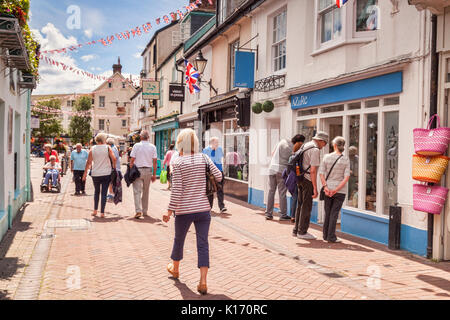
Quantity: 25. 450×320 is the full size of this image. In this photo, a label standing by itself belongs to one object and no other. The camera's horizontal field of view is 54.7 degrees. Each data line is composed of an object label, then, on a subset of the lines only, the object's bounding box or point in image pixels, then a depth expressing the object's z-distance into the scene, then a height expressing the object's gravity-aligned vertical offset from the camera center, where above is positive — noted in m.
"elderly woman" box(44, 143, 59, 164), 14.98 -0.17
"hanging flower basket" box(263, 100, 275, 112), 11.06 +1.09
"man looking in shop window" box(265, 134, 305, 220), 9.23 -0.54
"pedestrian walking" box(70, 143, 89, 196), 13.83 -0.58
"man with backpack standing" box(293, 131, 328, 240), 7.34 -0.62
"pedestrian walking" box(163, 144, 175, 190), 13.76 -0.28
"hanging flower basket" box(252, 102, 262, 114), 11.56 +1.11
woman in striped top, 4.49 -0.46
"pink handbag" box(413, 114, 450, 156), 5.74 +0.14
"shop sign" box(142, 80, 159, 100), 25.32 +3.41
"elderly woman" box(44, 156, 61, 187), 14.22 -0.79
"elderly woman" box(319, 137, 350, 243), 7.04 -0.49
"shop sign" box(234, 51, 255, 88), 12.13 +2.23
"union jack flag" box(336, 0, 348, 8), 6.60 +2.24
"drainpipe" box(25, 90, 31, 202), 11.68 -0.03
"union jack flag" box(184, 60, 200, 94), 15.65 +2.59
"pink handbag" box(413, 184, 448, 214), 5.85 -0.65
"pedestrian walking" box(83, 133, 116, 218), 9.15 -0.33
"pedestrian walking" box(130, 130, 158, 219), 9.38 -0.35
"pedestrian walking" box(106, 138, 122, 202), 9.66 -0.31
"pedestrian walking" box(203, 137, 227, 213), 10.22 -0.15
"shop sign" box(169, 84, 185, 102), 19.95 +2.48
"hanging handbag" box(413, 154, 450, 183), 5.81 -0.24
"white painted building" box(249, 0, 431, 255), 6.53 +1.12
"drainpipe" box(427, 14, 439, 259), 6.05 +0.94
